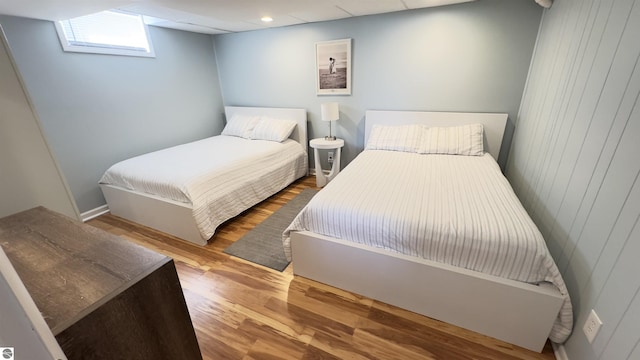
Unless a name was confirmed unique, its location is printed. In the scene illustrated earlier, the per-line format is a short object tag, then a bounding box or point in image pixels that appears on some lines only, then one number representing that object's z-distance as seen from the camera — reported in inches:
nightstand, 125.6
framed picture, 122.9
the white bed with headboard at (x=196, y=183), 88.6
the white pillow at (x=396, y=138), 108.8
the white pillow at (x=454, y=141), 101.3
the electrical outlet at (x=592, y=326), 43.0
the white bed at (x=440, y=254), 50.9
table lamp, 123.6
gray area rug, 82.3
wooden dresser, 24.0
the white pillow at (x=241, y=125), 144.7
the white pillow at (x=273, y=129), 135.4
